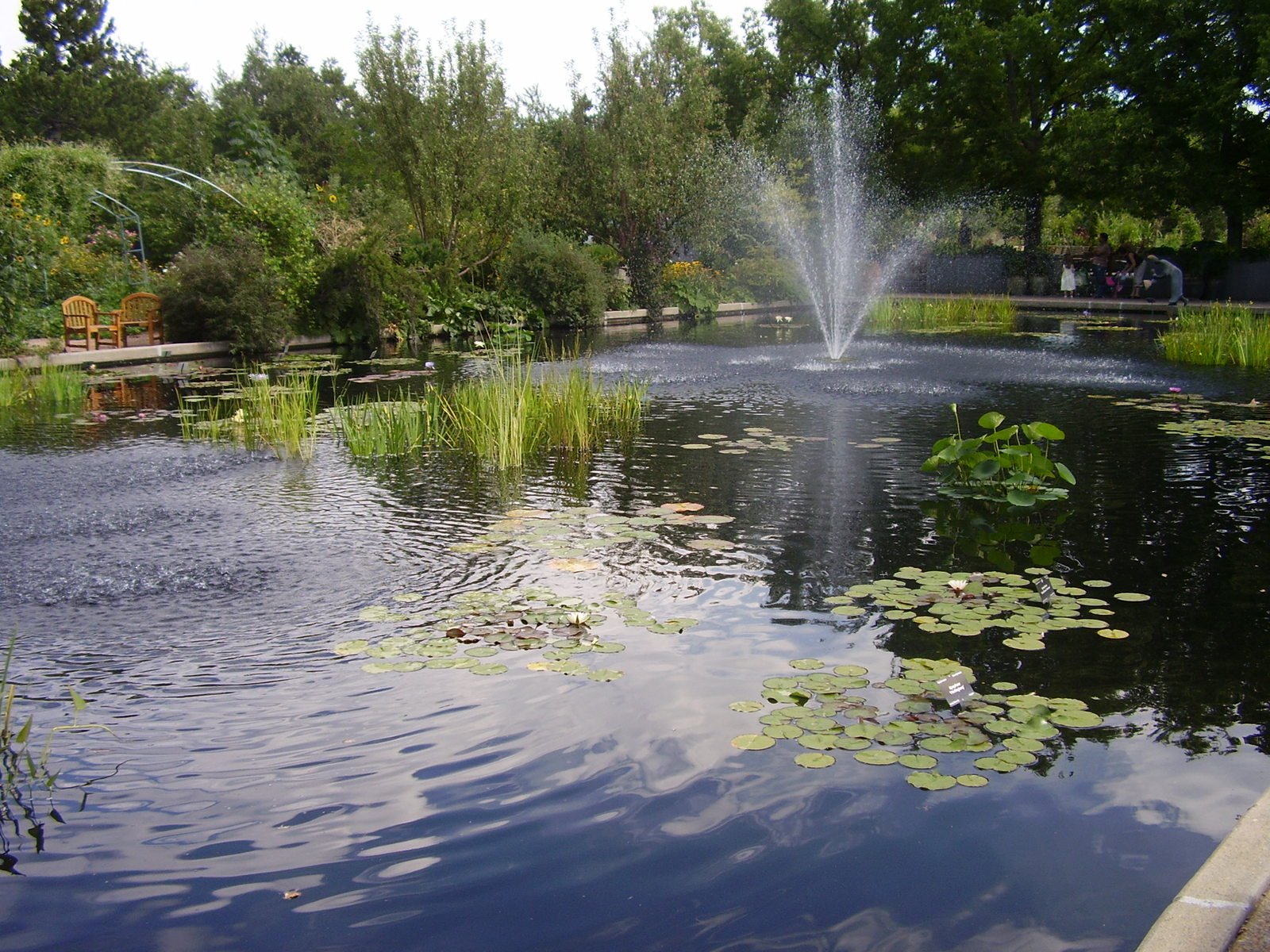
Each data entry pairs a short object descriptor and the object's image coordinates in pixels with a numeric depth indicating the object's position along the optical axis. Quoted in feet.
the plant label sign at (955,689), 11.54
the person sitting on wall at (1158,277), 79.61
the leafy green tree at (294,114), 95.55
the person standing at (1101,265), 92.94
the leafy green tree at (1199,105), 80.53
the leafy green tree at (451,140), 74.54
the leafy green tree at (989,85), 100.99
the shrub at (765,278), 100.83
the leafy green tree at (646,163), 86.07
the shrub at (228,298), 52.26
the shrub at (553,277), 73.36
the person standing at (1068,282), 94.99
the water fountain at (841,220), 100.01
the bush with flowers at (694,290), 89.56
